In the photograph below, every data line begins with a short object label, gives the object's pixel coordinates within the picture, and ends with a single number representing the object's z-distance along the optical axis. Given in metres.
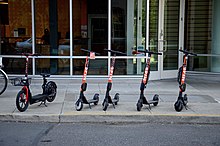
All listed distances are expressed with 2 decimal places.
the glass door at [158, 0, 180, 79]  11.84
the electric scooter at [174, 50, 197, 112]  7.34
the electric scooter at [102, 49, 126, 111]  7.38
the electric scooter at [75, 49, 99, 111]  7.34
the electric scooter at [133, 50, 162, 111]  7.36
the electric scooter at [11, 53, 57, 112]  7.21
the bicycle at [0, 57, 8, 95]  8.81
